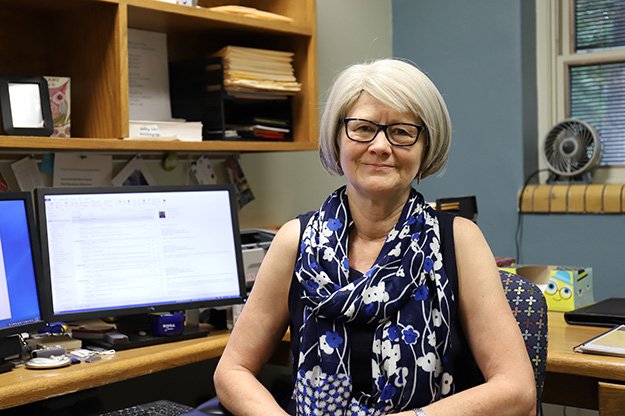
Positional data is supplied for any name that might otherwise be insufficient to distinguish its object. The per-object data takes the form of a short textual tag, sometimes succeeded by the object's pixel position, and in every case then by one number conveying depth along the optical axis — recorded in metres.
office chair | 1.75
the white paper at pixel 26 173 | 2.42
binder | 2.30
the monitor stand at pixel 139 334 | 2.25
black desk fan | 3.30
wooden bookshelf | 2.27
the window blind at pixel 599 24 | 3.39
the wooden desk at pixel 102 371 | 1.84
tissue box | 2.56
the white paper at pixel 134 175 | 2.67
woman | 1.63
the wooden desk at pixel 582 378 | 1.91
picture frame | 2.17
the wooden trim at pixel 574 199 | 3.18
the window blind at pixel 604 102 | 3.40
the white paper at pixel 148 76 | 2.62
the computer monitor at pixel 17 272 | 2.05
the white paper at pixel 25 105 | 2.19
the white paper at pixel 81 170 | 2.51
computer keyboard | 1.86
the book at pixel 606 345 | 1.98
